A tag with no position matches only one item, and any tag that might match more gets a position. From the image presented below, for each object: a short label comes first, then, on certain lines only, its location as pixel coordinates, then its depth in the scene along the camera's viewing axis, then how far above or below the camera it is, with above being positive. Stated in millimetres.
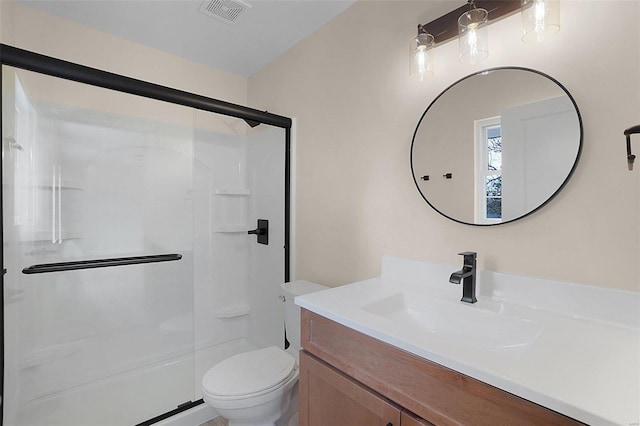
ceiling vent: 1721 +1204
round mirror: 1001 +252
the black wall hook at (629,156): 837 +159
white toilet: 1265 -773
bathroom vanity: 574 -340
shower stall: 1646 -212
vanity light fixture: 986 +697
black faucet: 1074 -244
